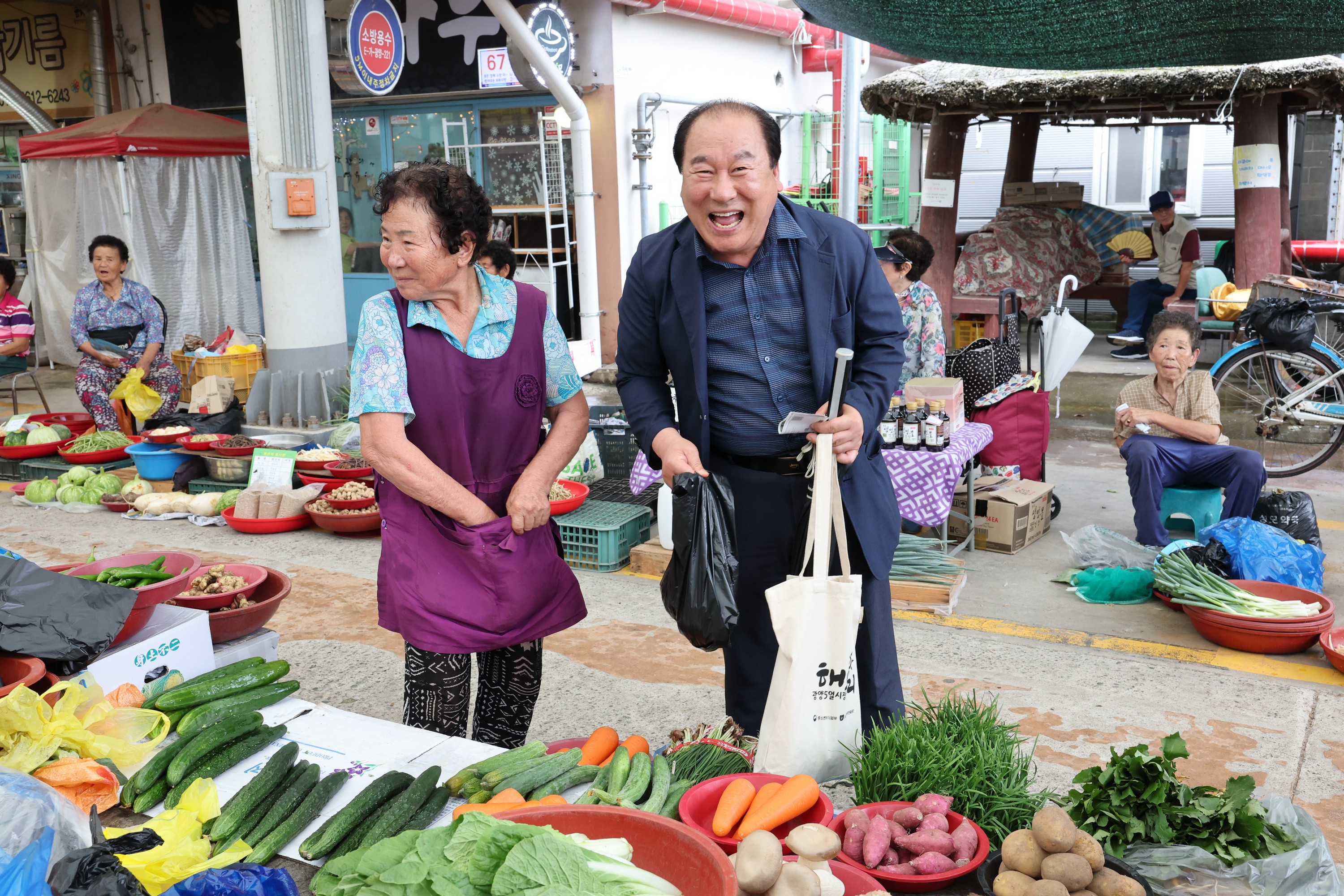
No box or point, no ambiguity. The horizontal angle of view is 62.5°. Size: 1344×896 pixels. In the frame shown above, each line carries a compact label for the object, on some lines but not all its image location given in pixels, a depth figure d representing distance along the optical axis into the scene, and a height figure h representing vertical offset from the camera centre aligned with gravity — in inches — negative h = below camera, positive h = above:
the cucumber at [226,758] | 98.8 -45.7
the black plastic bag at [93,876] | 69.5 -38.5
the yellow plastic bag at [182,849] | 82.0 -45.0
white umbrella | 283.6 -25.9
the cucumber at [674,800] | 96.0 -47.6
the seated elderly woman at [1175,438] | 229.5 -41.8
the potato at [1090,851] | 83.4 -45.4
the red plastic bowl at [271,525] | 277.0 -65.0
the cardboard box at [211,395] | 336.5 -39.3
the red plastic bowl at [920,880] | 87.1 -49.3
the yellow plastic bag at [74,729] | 97.7 -42.1
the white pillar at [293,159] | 332.5 +31.0
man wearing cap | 541.6 -17.0
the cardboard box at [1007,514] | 248.4 -61.1
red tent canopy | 443.8 +52.4
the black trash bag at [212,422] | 327.0 -46.2
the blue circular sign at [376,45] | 359.6 +70.4
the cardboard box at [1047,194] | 564.7 +23.4
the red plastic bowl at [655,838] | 79.6 -43.4
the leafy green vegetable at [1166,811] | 91.7 -47.9
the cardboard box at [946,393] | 236.7 -31.5
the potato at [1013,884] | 81.2 -46.7
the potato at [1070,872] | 81.2 -45.6
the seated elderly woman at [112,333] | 334.3 -20.0
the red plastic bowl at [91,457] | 328.2 -55.5
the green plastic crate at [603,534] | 244.8 -62.3
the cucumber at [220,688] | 113.9 -44.5
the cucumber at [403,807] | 90.8 -45.7
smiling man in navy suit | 114.3 -11.3
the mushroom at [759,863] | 76.7 -42.4
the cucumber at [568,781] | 96.7 -46.5
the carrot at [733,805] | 91.4 -45.9
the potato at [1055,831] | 82.9 -43.7
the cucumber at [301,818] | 90.2 -46.8
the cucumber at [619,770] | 97.3 -45.6
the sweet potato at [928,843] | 89.9 -48.0
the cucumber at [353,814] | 90.6 -46.0
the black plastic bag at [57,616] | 111.9 -35.6
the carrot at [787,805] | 91.0 -45.7
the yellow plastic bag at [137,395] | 335.0 -38.7
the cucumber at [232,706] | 109.9 -44.8
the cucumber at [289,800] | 93.2 -46.2
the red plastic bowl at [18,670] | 108.6 -39.1
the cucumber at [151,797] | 96.8 -46.1
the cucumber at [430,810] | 93.4 -46.6
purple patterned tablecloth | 221.0 -46.5
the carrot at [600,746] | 106.3 -47.0
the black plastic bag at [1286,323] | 308.5 -24.4
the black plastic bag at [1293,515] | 223.5 -56.0
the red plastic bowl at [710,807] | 93.5 -47.4
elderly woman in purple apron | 114.9 -19.2
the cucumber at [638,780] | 95.9 -46.0
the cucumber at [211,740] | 99.7 -44.3
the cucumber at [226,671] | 122.6 -45.0
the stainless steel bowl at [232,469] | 304.3 -55.6
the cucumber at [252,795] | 92.8 -45.6
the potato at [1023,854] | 83.7 -45.8
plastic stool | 239.5 -57.3
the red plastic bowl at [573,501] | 251.8 -55.7
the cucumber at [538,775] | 97.1 -45.6
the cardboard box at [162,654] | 119.8 -42.7
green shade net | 87.4 +16.9
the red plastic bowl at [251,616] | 142.4 -45.7
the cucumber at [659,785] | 95.0 -46.6
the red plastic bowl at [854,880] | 84.2 -47.8
